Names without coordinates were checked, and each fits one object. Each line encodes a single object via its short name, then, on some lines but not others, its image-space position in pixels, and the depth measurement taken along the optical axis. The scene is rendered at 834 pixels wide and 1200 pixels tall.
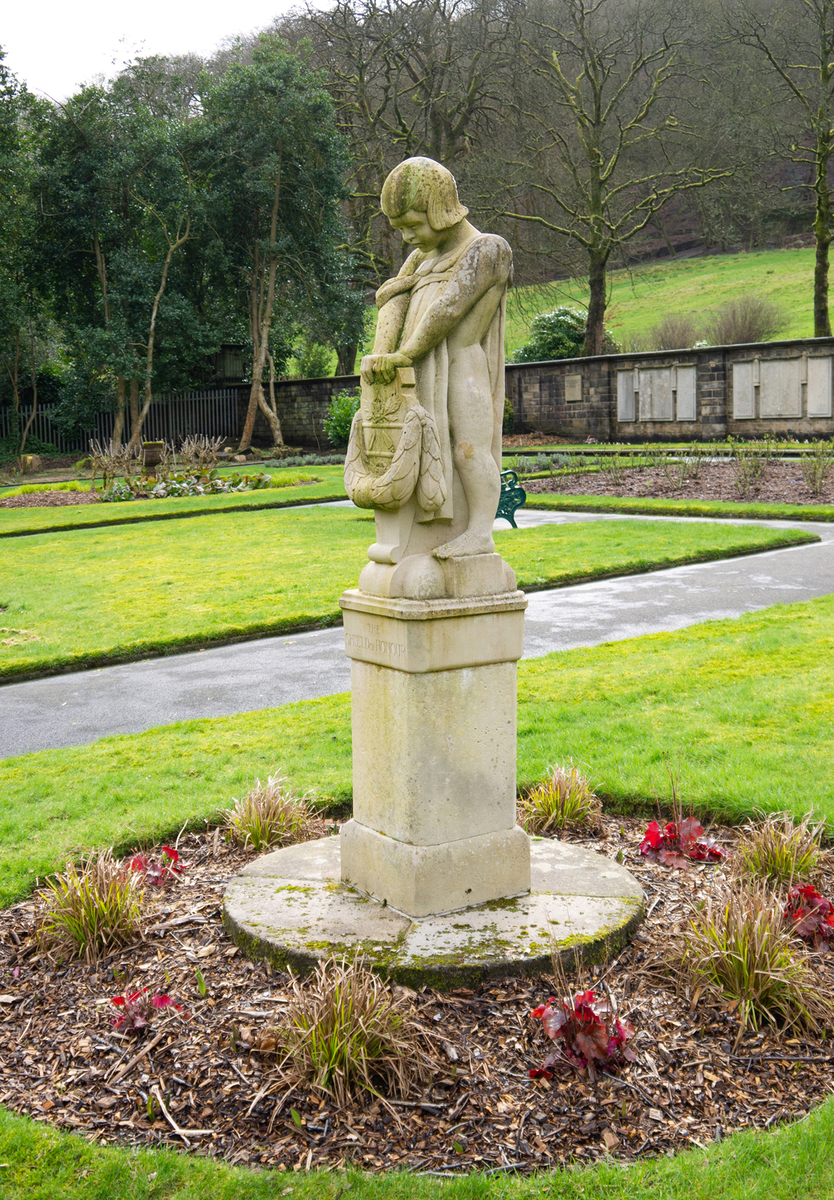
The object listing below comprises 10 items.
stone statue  3.60
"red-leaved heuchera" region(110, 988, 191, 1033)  3.29
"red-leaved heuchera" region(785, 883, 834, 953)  3.68
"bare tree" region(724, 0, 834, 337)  28.84
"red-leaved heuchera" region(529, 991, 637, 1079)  3.01
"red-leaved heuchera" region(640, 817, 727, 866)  4.41
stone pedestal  3.66
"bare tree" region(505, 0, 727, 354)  31.22
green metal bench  14.62
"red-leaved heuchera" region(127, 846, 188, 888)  4.24
